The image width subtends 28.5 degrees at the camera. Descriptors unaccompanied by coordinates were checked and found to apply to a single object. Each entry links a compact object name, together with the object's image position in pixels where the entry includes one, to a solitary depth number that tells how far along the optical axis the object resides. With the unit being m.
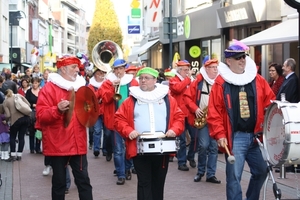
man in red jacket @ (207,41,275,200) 6.11
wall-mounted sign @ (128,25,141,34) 30.26
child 12.32
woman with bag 12.22
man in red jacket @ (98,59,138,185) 9.30
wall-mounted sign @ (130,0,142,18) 30.70
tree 88.33
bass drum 4.88
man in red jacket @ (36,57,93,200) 6.59
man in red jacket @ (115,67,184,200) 6.51
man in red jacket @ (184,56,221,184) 9.37
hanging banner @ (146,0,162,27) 20.12
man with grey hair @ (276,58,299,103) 10.02
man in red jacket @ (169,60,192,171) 10.69
